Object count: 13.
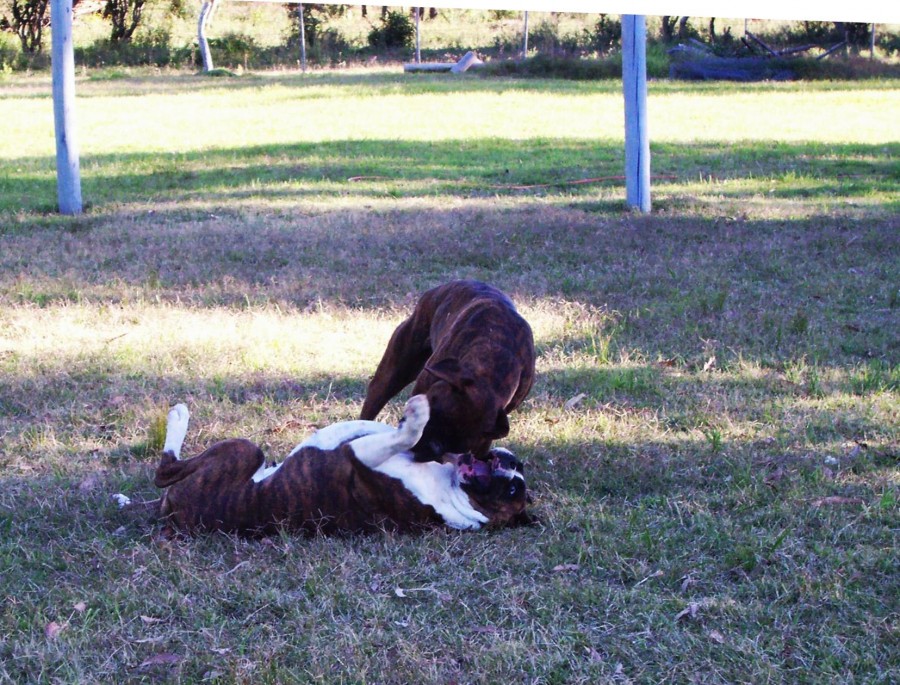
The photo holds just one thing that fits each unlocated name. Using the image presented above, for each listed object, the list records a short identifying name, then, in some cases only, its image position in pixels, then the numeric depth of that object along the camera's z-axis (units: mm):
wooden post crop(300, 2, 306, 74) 35188
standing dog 4215
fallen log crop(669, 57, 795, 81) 27828
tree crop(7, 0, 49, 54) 37625
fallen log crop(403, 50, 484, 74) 32219
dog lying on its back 4449
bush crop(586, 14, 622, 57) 34562
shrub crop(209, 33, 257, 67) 37969
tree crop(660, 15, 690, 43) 34688
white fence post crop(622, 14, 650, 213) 11680
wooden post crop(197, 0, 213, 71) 36000
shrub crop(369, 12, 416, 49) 39781
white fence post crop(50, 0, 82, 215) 11656
